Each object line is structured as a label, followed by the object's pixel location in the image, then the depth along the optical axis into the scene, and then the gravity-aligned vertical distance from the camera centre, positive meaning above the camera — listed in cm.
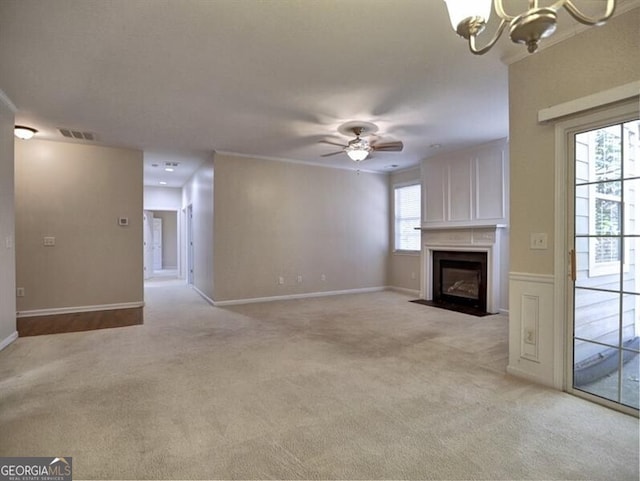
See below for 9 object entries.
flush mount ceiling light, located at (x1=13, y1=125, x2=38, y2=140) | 441 +139
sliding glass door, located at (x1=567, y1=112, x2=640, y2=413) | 226 -17
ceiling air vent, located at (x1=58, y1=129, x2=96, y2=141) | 473 +148
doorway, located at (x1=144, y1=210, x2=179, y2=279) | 1235 -21
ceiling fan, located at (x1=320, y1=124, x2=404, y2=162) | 434 +118
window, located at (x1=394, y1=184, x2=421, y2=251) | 725 +42
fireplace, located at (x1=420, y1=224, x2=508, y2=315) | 538 -53
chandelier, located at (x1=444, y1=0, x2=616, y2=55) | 128 +86
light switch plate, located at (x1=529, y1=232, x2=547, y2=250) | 266 -3
